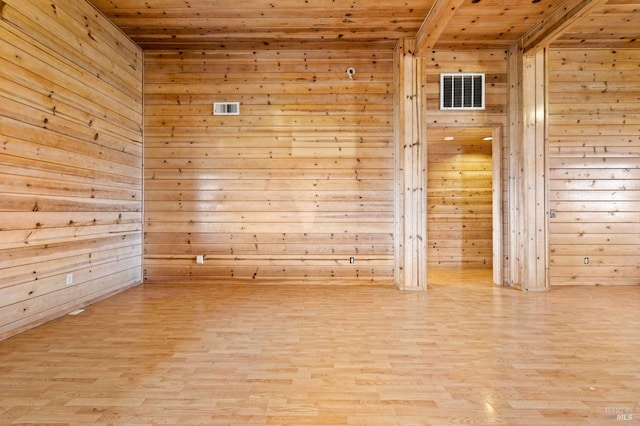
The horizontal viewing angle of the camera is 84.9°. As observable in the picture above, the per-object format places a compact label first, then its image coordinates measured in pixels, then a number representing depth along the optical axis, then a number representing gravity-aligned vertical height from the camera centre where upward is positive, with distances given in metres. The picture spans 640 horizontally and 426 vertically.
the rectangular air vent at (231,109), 4.82 +1.43
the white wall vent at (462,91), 4.78 +1.65
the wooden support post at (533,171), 4.47 +0.51
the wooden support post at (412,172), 4.48 +0.51
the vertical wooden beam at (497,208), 4.76 +0.04
